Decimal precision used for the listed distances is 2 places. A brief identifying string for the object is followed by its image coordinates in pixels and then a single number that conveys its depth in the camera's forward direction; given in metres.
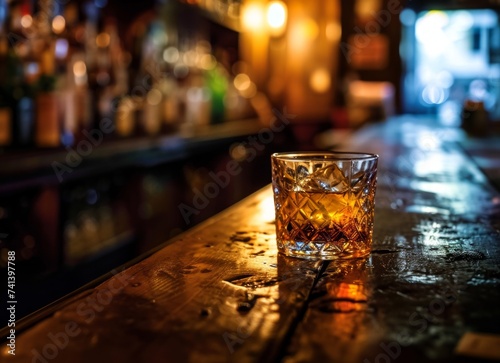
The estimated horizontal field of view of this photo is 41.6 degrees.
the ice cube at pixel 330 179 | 0.84
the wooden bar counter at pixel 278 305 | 0.48
